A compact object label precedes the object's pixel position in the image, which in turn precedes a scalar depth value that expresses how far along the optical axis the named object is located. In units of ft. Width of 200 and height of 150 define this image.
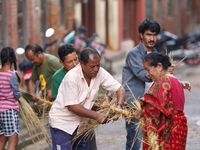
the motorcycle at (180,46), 84.32
